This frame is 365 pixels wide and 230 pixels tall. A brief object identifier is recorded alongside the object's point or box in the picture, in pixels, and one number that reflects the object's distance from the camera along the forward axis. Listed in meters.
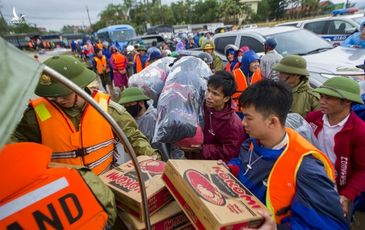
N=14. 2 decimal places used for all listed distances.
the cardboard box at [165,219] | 1.41
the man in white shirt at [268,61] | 4.88
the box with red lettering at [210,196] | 1.18
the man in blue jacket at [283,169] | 1.31
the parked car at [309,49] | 4.59
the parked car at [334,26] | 8.92
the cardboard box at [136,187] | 1.42
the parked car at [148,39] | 18.91
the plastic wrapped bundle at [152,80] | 3.17
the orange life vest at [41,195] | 1.06
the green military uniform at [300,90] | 2.91
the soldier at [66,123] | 1.74
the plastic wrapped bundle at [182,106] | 2.13
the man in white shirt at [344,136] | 2.05
